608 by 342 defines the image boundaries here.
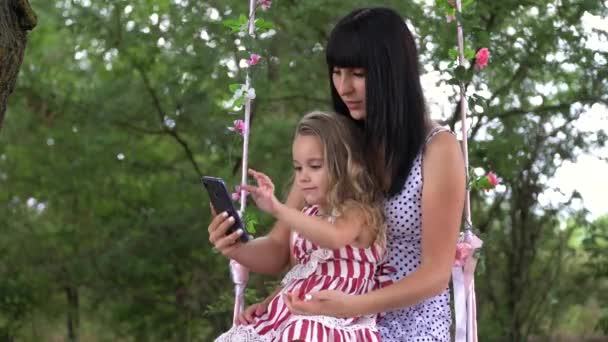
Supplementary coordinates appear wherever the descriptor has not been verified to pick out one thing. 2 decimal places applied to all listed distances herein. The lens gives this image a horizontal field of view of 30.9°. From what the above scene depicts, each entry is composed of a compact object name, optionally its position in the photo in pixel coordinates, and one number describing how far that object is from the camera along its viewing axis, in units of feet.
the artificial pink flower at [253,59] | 10.92
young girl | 8.84
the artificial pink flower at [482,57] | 10.51
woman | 9.09
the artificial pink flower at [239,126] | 10.82
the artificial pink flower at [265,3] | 11.18
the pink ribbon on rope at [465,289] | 9.75
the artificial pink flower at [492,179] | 10.25
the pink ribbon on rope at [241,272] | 10.05
